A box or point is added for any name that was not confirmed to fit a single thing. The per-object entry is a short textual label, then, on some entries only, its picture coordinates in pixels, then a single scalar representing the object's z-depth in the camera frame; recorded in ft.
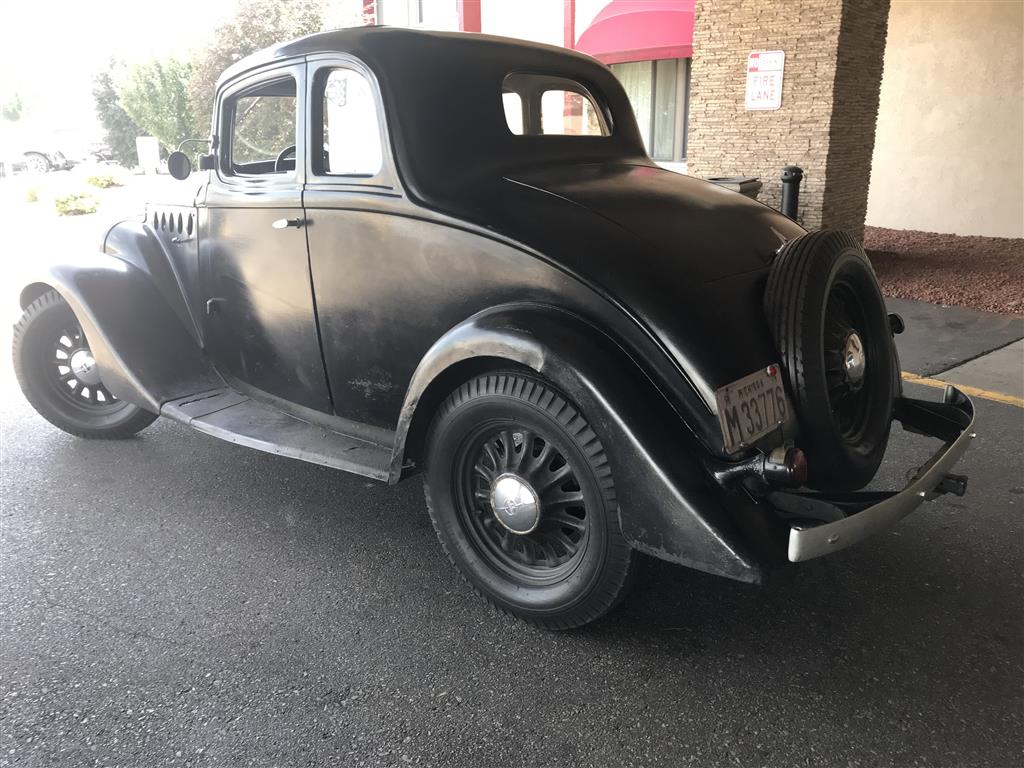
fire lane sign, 30.32
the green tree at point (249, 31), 82.70
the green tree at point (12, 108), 107.34
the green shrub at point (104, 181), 61.26
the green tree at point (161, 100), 80.79
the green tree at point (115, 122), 92.32
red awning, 39.45
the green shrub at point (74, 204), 52.03
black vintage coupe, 7.55
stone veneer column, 29.30
